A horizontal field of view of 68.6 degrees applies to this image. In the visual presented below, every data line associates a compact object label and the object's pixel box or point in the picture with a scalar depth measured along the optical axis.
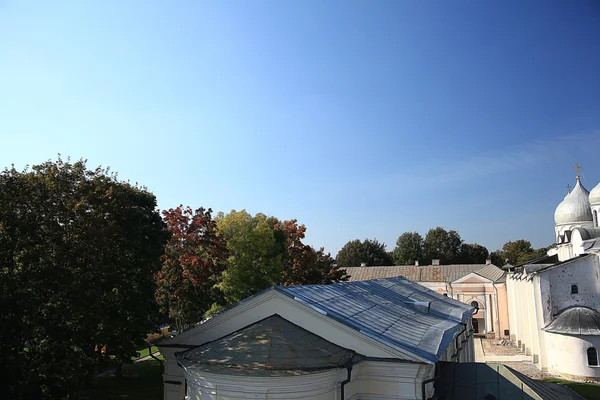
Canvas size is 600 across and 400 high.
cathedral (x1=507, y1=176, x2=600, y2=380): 26.48
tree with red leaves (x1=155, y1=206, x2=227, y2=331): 25.73
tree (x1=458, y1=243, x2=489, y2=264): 78.82
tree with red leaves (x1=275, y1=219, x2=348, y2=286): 32.47
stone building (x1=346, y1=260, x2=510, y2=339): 45.44
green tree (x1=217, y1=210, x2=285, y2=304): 26.83
